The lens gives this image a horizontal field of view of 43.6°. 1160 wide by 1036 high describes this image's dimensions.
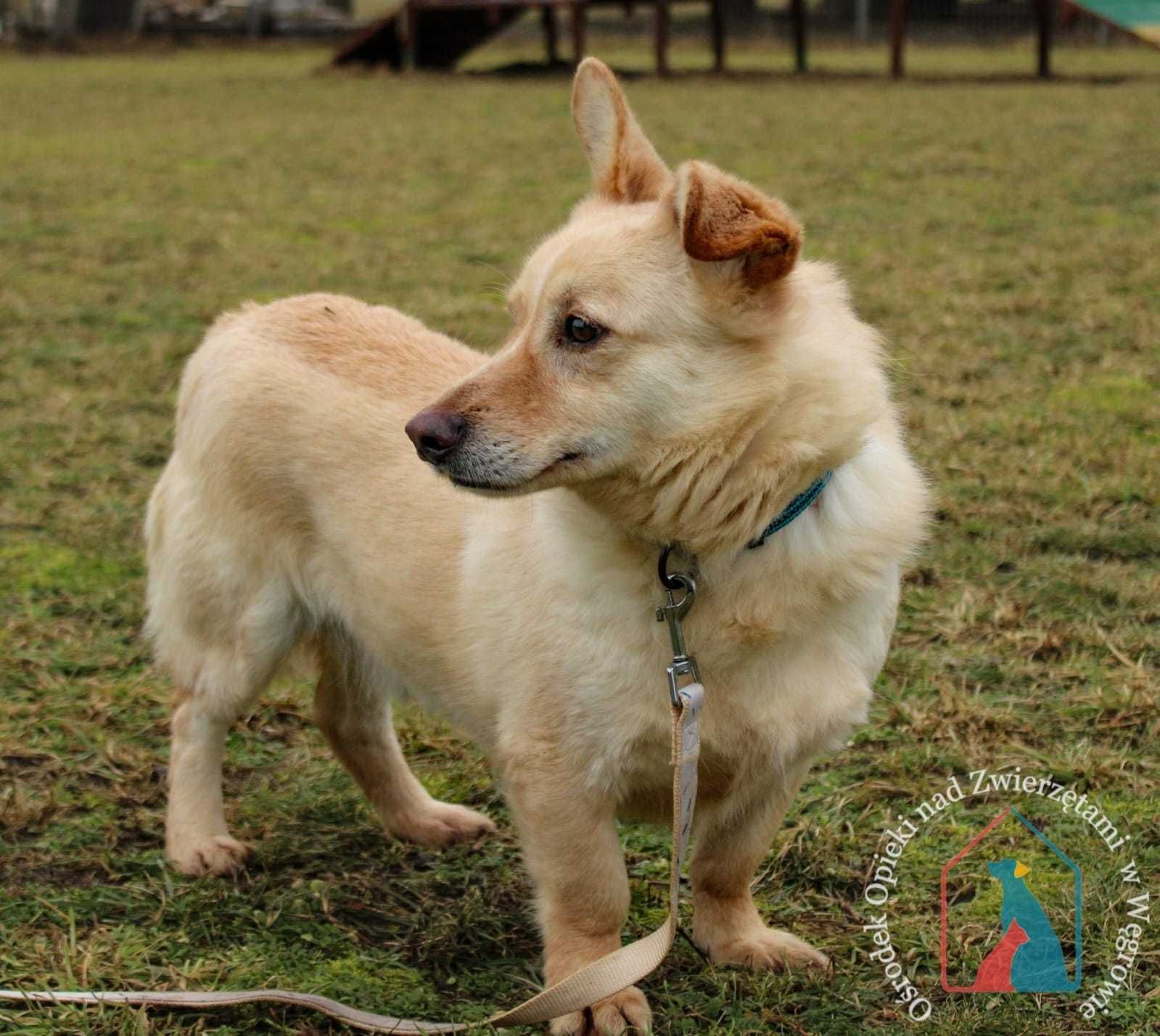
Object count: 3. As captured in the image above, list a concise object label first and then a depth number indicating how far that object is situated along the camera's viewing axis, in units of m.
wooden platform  18.50
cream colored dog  2.39
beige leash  2.35
